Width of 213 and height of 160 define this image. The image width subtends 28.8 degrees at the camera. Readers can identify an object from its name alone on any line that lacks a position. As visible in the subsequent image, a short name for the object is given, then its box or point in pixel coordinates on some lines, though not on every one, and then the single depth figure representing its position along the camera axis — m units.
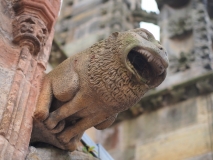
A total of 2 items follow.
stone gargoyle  2.33
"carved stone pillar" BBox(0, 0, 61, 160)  2.18
